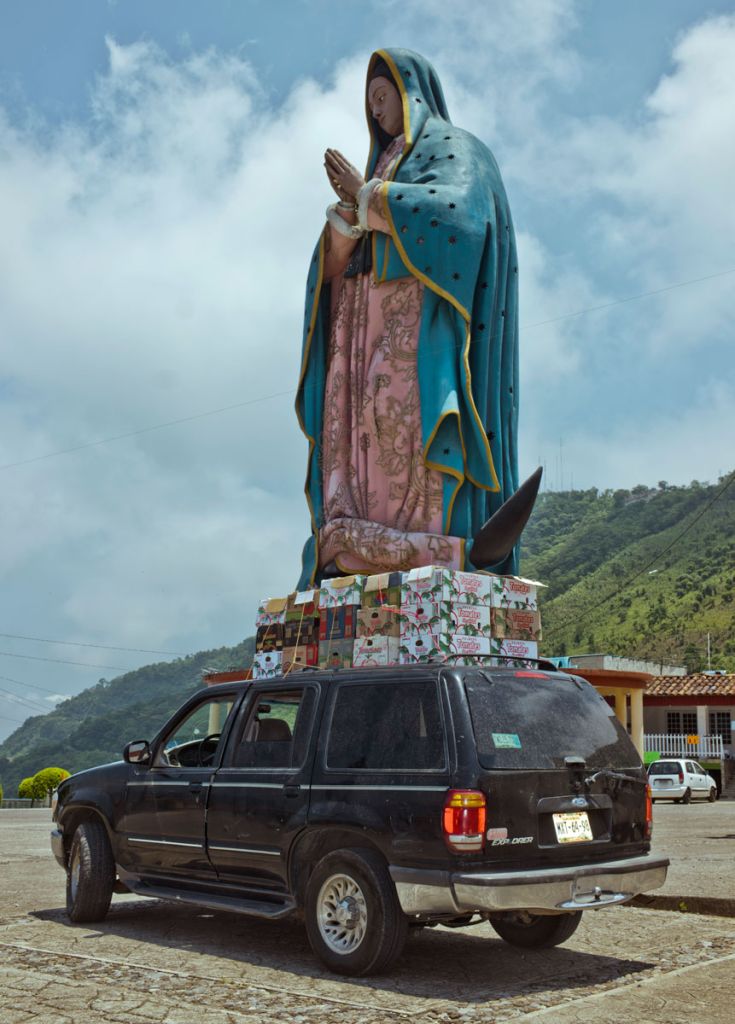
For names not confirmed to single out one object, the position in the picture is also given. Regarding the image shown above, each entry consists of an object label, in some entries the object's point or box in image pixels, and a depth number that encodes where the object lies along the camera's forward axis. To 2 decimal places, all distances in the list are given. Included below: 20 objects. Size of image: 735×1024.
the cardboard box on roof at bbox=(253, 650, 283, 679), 21.56
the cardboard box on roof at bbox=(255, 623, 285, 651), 21.61
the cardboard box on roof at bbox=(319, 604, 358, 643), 20.33
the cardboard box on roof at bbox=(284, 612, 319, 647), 20.98
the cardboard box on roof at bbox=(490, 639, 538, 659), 19.53
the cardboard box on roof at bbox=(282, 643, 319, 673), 20.77
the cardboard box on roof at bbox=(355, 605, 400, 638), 19.48
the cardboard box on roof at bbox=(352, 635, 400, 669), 19.36
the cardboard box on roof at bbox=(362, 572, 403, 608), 19.66
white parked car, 31.05
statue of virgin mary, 21.03
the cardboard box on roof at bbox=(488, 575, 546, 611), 19.97
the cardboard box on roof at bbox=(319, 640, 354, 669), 19.97
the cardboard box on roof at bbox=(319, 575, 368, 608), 20.42
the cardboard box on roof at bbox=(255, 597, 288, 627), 21.78
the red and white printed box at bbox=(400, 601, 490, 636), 18.95
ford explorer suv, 5.62
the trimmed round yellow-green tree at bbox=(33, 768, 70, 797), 33.62
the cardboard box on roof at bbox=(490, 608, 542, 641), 19.88
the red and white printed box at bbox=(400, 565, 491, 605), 19.12
